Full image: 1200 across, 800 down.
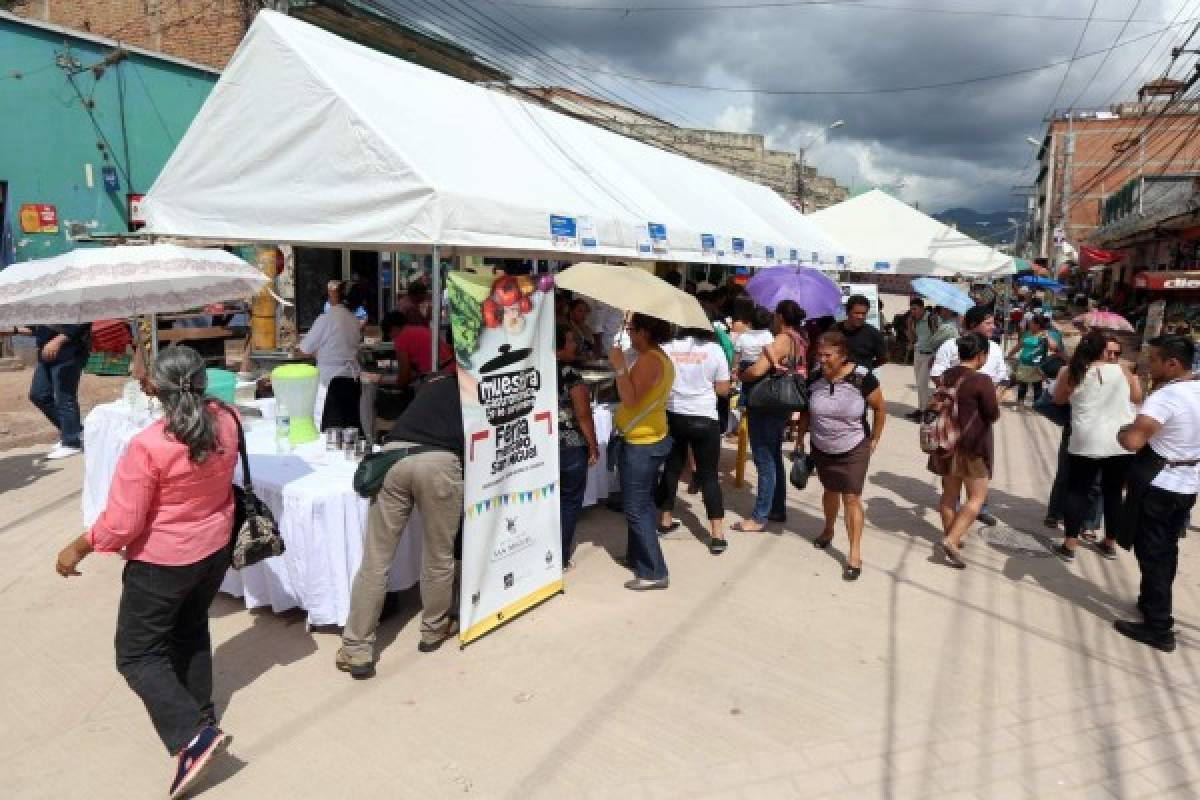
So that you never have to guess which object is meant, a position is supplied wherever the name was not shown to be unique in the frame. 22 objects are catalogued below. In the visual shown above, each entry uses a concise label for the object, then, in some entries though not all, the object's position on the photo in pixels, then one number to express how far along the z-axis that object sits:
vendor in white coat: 6.05
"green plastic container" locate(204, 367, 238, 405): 4.56
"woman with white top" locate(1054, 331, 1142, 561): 5.33
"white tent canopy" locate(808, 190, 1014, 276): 12.17
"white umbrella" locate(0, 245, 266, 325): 4.12
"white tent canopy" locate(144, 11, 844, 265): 4.41
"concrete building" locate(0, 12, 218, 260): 11.53
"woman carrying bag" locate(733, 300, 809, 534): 5.64
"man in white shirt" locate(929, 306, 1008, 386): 6.55
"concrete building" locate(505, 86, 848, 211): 29.25
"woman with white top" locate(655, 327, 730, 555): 5.19
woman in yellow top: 4.59
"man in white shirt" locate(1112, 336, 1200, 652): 4.08
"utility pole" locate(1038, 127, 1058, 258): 60.38
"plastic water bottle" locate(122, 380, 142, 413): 4.85
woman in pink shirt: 2.60
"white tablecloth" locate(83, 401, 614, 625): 3.81
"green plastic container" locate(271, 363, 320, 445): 4.54
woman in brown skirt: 4.89
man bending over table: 3.60
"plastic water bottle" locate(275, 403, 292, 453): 4.46
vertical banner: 3.74
